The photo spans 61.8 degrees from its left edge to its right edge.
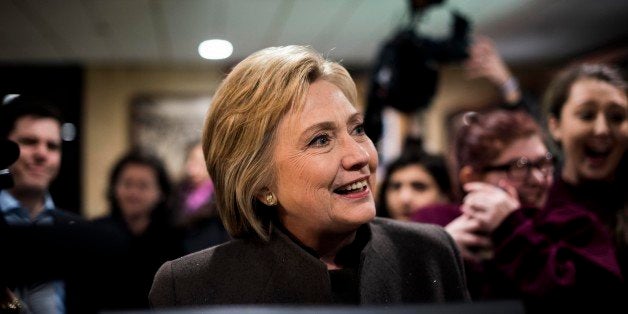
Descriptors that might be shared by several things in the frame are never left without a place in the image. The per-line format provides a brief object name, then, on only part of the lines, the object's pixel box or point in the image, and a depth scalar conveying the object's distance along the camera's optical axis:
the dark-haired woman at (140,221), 1.19
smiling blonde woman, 0.99
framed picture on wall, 5.59
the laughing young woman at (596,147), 1.42
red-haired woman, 1.17
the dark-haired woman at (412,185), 2.09
